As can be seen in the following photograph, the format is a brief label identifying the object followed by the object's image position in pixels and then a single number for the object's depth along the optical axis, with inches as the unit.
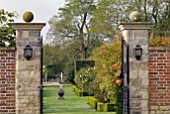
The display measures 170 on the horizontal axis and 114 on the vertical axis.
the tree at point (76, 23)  1809.8
